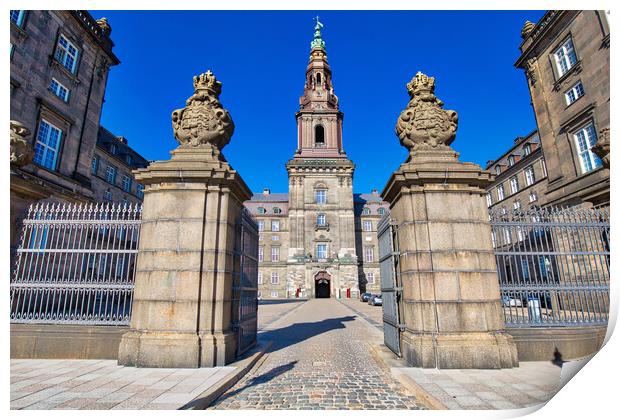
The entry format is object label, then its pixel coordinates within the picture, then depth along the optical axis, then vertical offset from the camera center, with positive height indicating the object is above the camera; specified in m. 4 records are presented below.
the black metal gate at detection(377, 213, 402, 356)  7.16 +0.12
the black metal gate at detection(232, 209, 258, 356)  7.39 +0.19
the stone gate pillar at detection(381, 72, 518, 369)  5.99 +0.50
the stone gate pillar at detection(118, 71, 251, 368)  6.09 +0.66
